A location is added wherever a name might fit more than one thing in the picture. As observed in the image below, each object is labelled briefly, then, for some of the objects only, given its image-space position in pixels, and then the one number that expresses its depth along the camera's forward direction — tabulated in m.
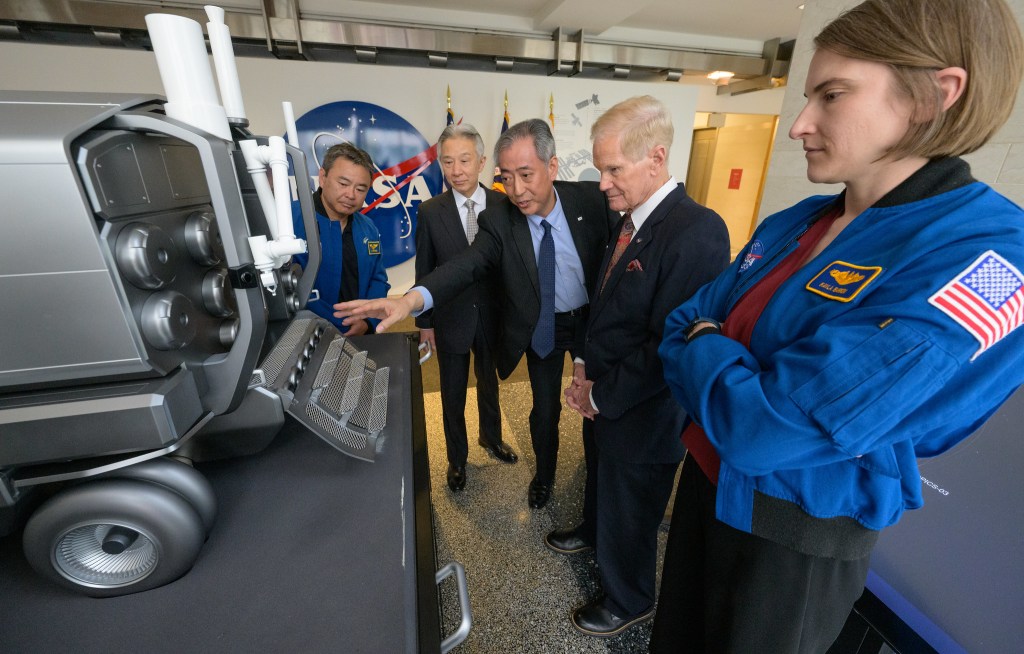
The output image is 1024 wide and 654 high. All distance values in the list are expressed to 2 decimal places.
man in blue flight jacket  2.04
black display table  0.60
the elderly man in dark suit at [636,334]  1.24
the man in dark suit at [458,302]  2.16
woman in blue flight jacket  0.58
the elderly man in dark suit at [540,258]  1.73
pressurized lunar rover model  0.58
